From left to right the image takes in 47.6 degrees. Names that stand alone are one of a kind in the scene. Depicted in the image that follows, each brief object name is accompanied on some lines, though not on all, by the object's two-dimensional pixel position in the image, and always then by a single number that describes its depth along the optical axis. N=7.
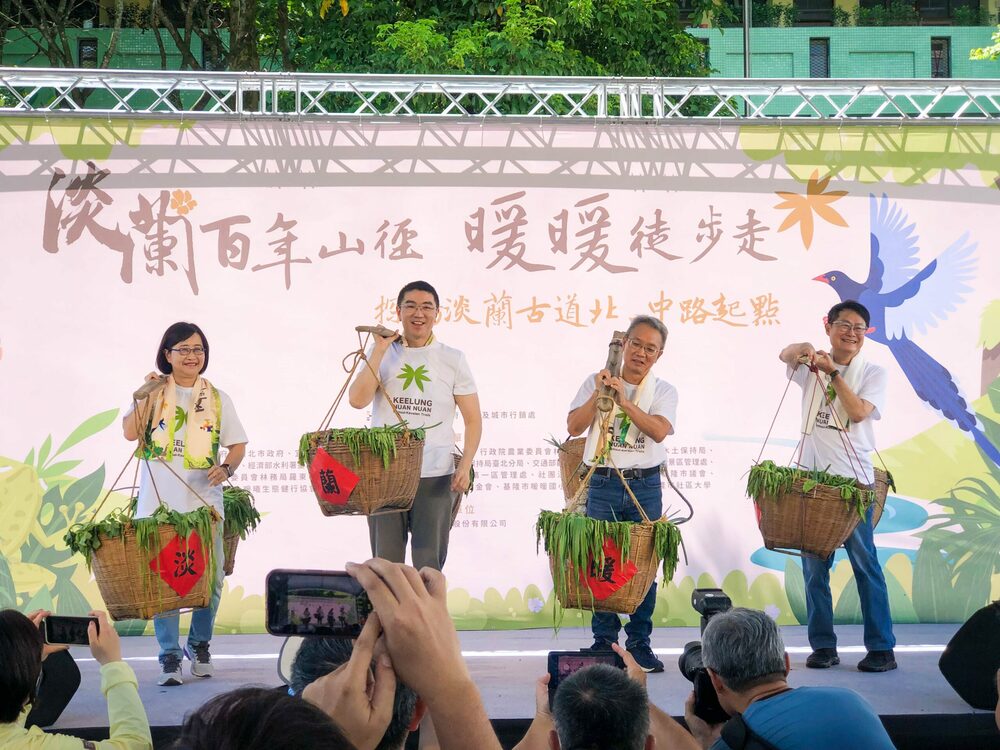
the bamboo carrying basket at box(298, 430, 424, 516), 3.96
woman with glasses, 4.19
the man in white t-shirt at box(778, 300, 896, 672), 4.30
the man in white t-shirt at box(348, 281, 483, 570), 4.30
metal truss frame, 4.71
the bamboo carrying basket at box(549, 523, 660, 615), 3.85
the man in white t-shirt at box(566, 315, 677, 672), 4.27
